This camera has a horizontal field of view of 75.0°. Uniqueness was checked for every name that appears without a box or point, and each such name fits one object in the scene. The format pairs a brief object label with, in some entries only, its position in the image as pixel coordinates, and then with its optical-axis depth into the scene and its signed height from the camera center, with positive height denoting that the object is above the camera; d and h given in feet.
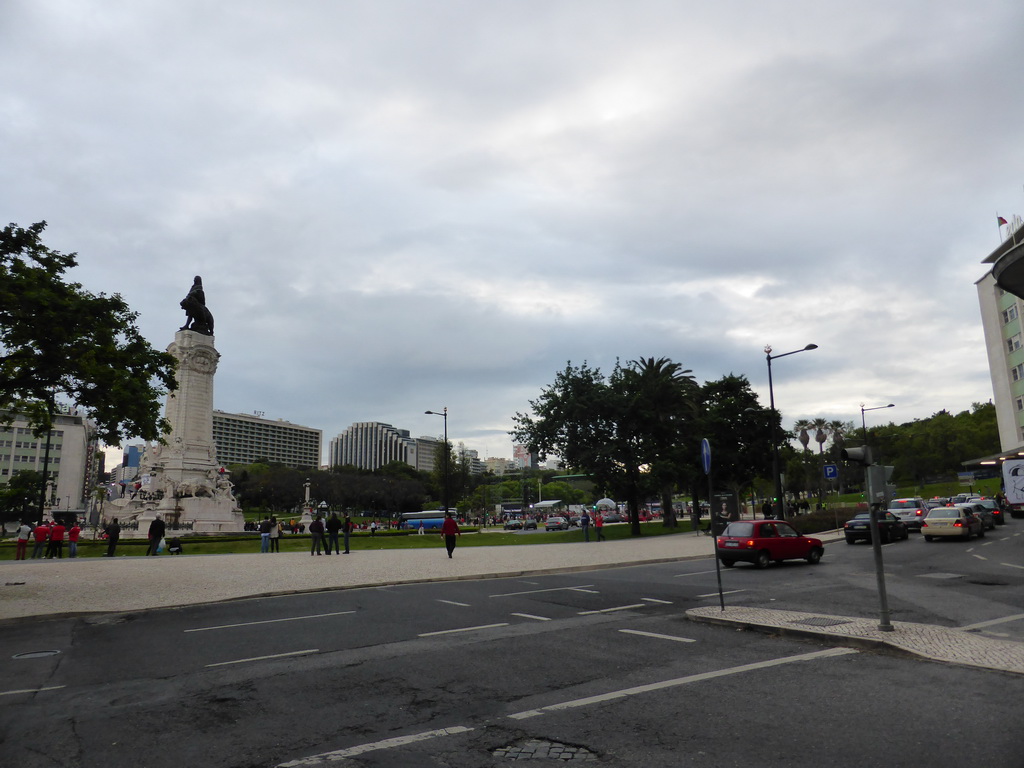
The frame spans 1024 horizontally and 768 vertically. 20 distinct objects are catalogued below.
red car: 66.39 -5.21
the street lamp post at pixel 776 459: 107.43 +5.55
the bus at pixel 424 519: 234.79 -6.12
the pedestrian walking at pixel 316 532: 91.20 -3.63
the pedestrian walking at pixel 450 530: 83.14 -3.58
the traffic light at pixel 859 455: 31.76 +1.66
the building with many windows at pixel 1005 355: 223.30 +44.48
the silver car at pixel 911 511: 117.19 -4.00
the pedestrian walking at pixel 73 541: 92.63 -4.09
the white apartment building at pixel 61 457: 381.60 +32.50
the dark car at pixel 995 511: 127.13 -4.59
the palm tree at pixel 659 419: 148.97 +17.90
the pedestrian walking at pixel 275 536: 107.37 -4.76
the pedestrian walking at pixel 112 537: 95.71 -3.77
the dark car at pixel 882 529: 96.12 -5.62
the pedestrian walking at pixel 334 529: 94.32 -3.39
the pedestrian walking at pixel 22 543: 93.25 -4.11
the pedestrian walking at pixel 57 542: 96.02 -4.25
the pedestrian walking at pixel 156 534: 96.43 -3.52
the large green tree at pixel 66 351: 45.16 +11.59
